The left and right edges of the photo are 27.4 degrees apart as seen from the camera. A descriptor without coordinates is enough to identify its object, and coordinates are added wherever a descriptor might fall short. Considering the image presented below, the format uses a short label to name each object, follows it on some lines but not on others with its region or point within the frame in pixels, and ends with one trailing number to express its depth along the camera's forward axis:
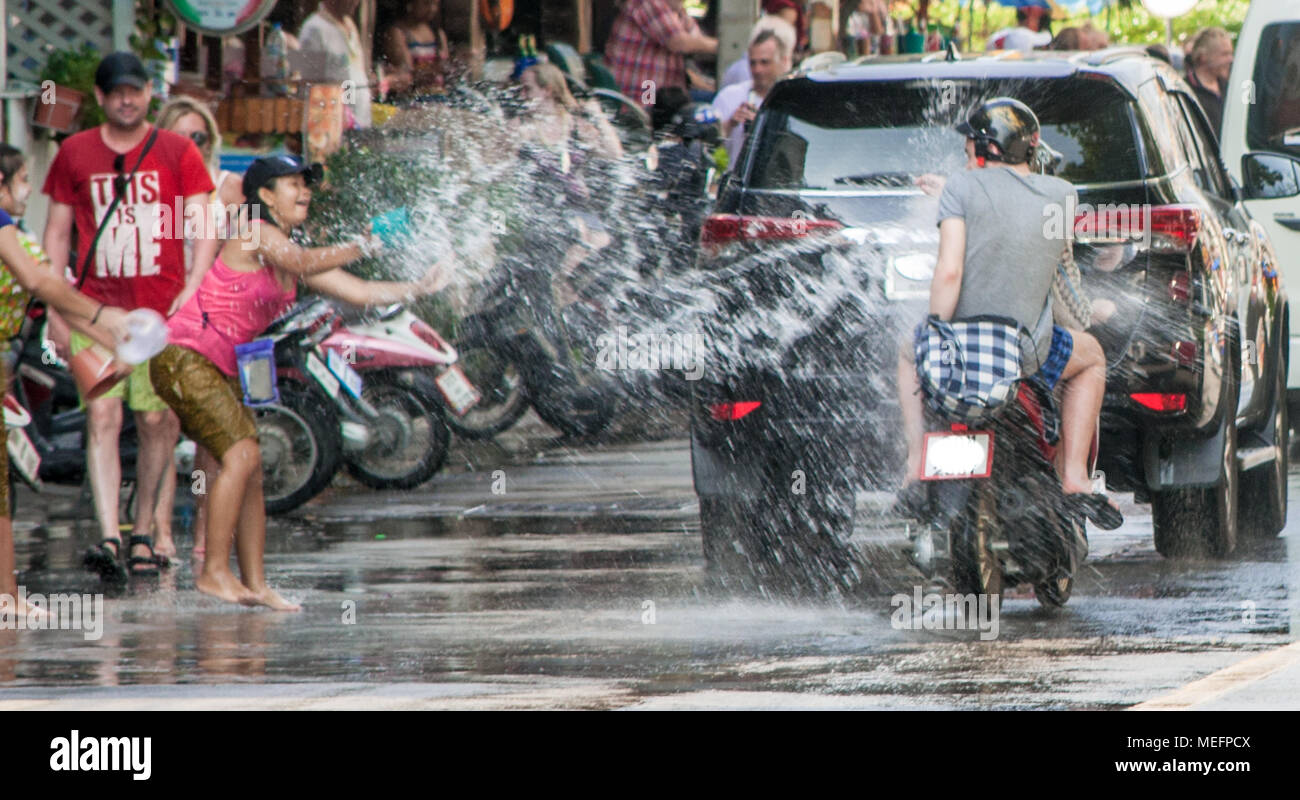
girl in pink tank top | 9.38
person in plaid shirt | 20.17
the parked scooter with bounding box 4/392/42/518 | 11.86
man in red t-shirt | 10.54
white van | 13.59
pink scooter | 12.79
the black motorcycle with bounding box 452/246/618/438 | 14.42
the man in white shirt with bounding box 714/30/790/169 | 15.80
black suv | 9.17
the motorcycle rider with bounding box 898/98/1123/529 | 8.73
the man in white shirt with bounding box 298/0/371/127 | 17.91
